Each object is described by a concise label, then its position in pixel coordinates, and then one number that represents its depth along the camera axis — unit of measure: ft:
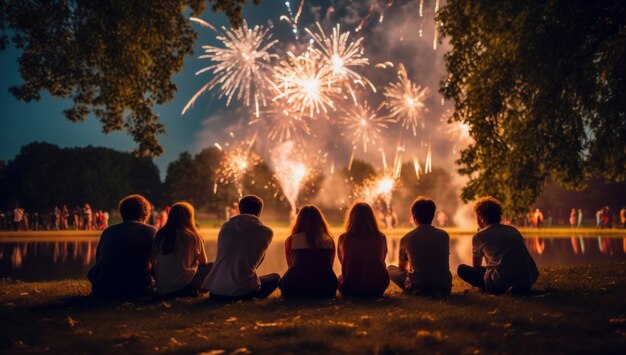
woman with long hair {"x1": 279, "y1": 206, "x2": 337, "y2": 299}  25.38
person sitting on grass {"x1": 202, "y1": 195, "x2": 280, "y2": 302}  25.23
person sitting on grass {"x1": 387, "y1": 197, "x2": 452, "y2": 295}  26.16
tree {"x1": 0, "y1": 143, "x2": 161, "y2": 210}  256.32
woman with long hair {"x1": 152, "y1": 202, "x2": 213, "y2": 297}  26.08
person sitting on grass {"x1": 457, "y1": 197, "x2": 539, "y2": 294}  25.48
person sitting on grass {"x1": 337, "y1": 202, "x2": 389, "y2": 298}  25.95
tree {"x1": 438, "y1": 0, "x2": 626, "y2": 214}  40.32
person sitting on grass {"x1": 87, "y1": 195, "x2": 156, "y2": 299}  25.75
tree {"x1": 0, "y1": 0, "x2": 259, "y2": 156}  37.88
